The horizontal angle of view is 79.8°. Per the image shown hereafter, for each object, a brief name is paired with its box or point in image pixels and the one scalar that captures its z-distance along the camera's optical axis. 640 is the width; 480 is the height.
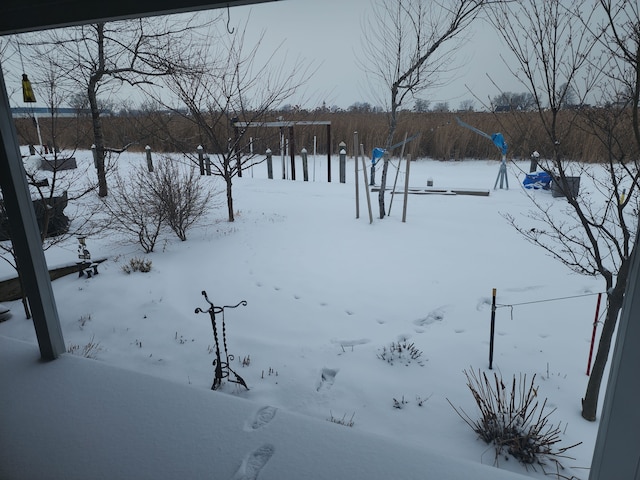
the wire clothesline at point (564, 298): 3.48
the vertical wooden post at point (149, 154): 8.47
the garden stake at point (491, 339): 2.57
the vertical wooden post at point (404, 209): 5.79
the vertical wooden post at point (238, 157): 6.00
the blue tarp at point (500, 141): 7.58
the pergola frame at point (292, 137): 9.16
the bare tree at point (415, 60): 5.16
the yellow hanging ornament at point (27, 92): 2.79
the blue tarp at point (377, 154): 8.42
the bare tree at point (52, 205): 3.61
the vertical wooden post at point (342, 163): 9.53
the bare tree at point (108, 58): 6.26
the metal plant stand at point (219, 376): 2.37
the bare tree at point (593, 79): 1.99
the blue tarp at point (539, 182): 7.43
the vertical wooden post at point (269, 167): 10.13
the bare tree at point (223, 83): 5.82
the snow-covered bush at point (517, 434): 1.92
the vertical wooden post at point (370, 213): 5.73
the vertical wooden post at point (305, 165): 10.20
